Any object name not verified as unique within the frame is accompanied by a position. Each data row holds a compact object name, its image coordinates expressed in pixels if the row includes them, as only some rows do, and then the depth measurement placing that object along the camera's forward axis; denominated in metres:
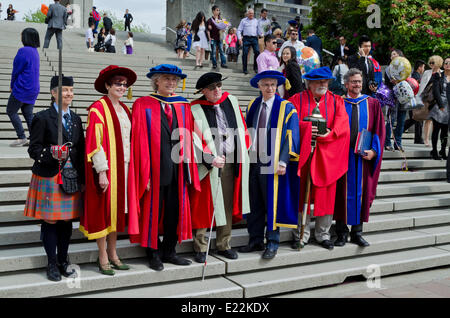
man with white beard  4.80
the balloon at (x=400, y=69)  7.33
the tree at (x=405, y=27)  12.35
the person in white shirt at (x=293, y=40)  8.55
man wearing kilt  3.63
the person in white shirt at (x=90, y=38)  14.84
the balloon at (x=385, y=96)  7.65
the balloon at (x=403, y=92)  7.54
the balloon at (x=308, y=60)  7.25
